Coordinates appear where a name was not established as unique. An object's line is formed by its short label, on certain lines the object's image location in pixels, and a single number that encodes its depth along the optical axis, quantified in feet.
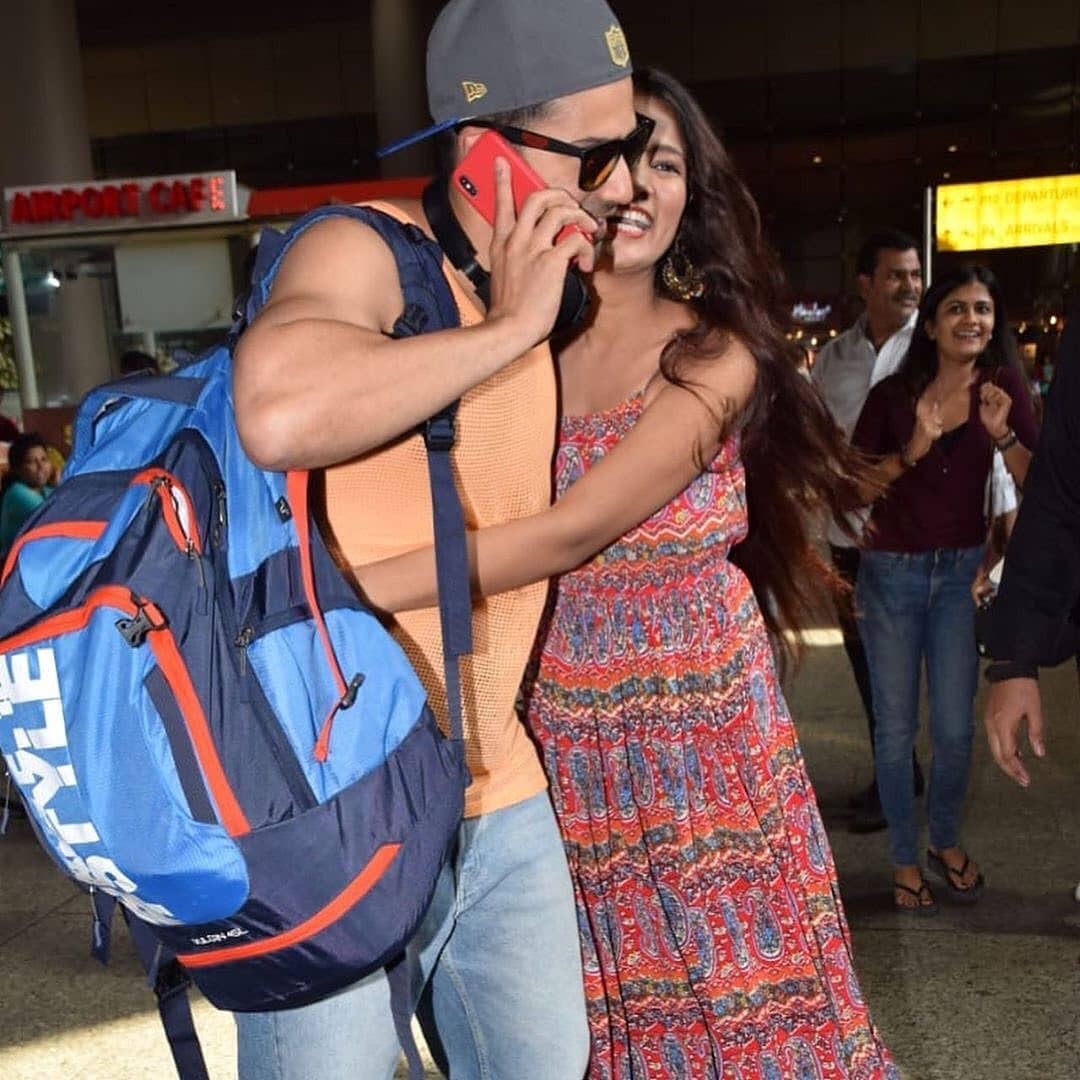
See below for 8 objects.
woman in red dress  6.64
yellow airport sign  58.08
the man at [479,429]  3.94
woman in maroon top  12.94
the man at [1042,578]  6.61
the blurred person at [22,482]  20.06
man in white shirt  15.84
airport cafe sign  32.45
